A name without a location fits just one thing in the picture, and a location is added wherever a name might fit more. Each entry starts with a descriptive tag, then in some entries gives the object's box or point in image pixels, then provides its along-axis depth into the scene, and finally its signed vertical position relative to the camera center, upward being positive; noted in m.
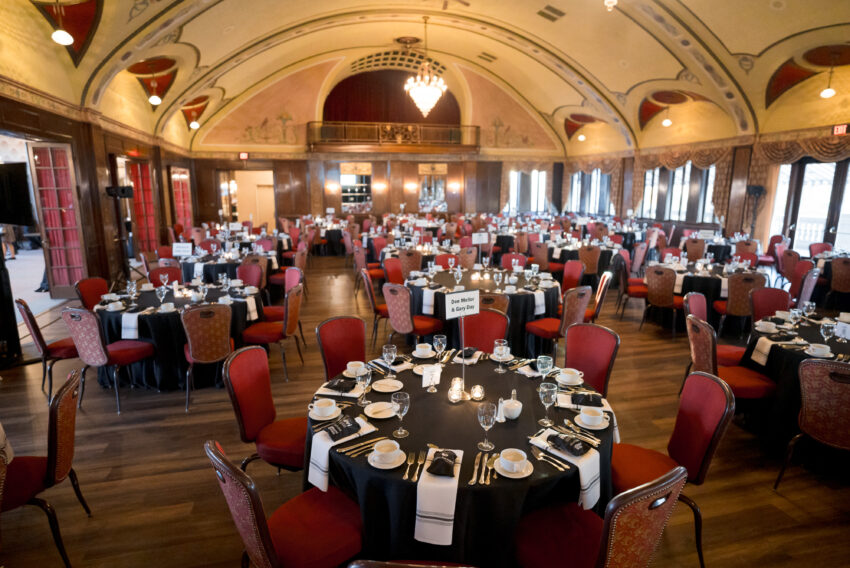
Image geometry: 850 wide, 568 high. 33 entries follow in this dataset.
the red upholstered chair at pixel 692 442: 2.55 -1.37
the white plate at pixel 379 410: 2.65 -1.19
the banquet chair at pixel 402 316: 5.27 -1.32
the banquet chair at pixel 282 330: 5.13 -1.46
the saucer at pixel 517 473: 2.11 -1.21
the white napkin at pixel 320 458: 2.36 -1.29
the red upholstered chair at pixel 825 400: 3.07 -1.33
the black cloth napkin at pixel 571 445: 2.25 -1.18
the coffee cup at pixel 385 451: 2.20 -1.18
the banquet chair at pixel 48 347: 4.45 -1.49
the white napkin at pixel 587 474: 2.21 -1.28
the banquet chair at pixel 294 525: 1.82 -1.54
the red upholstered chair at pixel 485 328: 4.14 -1.12
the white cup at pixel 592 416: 2.55 -1.17
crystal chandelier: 11.01 +2.59
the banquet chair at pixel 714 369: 3.84 -1.41
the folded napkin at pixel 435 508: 2.05 -1.33
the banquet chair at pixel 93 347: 4.29 -1.37
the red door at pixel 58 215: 8.41 -0.32
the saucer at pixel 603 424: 2.53 -1.19
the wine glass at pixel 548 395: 2.61 -1.07
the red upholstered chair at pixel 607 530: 1.69 -1.37
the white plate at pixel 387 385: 2.99 -1.18
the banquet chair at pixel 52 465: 2.54 -1.53
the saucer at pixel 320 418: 2.62 -1.19
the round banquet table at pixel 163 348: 4.85 -1.54
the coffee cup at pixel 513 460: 2.13 -1.18
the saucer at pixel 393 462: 2.17 -1.21
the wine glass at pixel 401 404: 2.49 -1.07
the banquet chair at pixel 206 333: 4.40 -1.27
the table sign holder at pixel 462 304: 3.00 -0.68
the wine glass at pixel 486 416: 2.31 -1.05
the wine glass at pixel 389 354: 3.23 -1.05
